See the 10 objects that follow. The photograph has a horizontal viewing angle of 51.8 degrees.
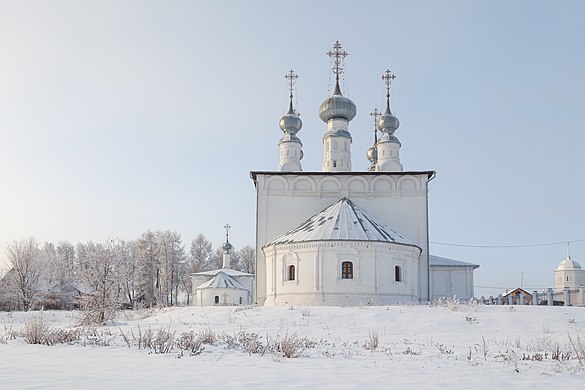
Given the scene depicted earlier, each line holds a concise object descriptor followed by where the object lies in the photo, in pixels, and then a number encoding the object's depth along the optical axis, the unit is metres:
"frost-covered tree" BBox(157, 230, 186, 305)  63.91
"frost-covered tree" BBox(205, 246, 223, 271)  73.43
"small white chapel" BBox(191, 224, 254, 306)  47.03
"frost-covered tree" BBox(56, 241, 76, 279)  59.66
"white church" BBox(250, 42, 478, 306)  28.39
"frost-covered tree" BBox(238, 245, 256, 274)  80.38
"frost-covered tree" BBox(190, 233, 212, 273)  73.56
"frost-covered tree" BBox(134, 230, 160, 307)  59.59
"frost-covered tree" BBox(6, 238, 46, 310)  44.22
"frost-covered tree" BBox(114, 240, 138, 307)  54.09
